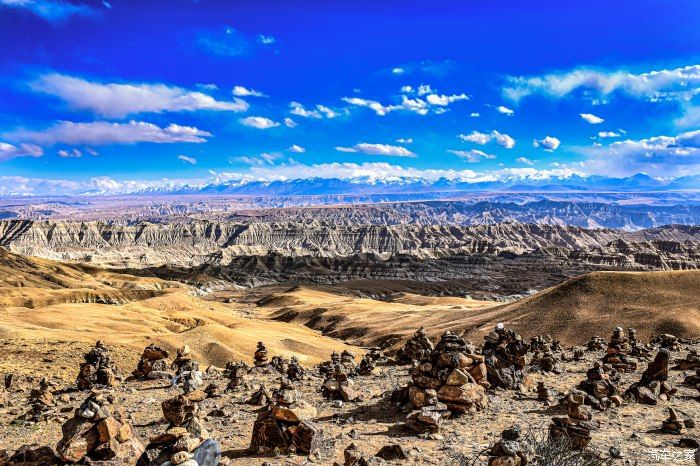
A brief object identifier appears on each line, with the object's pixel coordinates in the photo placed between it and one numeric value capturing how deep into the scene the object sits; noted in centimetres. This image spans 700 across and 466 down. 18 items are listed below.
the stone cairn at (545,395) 1744
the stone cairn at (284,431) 1217
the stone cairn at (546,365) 2368
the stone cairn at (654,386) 1680
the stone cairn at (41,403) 1602
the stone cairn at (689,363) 2225
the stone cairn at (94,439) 1104
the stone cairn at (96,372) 2120
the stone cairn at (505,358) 1931
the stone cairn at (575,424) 1227
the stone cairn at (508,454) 1030
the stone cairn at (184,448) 939
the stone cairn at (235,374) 2076
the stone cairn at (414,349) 2819
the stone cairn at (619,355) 2332
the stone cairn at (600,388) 1600
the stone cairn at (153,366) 2272
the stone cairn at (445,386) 1543
